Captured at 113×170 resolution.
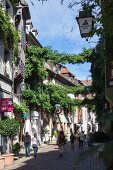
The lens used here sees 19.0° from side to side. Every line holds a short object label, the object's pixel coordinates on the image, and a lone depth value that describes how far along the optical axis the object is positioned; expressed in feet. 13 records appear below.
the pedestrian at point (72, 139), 87.91
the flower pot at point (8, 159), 50.31
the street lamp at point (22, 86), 78.93
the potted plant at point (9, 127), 53.33
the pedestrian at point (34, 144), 61.81
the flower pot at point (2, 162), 47.24
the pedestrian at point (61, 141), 67.61
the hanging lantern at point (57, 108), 102.39
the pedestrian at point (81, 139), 84.21
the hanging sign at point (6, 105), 55.47
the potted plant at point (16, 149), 63.39
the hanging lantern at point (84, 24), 19.20
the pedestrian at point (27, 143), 63.57
